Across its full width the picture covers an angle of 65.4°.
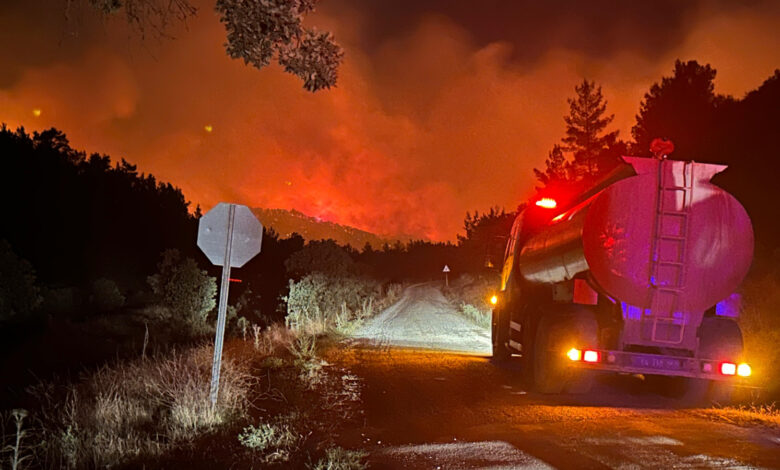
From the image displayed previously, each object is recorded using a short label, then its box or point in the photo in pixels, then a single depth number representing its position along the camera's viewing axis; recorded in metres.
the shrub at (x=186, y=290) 30.38
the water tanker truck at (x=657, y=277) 9.12
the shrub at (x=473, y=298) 29.67
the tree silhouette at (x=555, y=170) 45.04
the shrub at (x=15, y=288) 27.09
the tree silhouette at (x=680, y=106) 30.50
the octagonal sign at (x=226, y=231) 7.93
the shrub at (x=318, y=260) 27.62
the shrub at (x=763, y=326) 12.18
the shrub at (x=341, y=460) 5.66
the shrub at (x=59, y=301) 31.14
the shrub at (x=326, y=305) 21.33
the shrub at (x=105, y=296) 34.41
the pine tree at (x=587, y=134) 44.16
